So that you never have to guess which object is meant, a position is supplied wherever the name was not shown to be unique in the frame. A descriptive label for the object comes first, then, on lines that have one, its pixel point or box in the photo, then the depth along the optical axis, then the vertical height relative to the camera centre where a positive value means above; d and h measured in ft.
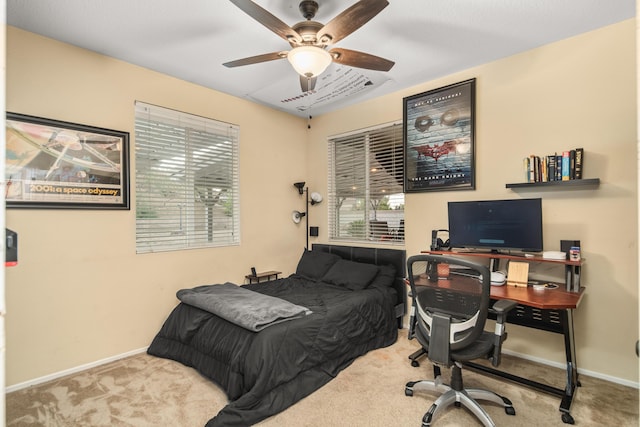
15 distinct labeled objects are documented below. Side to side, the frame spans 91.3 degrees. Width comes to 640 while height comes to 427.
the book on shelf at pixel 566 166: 8.00 +1.11
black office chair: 5.92 -2.19
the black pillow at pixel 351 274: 10.88 -2.28
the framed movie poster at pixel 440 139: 10.02 +2.44
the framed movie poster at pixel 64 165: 7.63 +1.32
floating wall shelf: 7.68 +0.66
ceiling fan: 5.56 +3.57
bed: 6.70 -3.17
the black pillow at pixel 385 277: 11.04 -2.38
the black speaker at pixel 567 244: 7.72 -0.89
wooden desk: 6.54 -2.68
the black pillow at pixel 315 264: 12.40 -2.12
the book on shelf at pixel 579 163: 7.88 +1.16
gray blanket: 7.43 -2.45
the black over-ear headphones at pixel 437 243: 9.90 -1.05
